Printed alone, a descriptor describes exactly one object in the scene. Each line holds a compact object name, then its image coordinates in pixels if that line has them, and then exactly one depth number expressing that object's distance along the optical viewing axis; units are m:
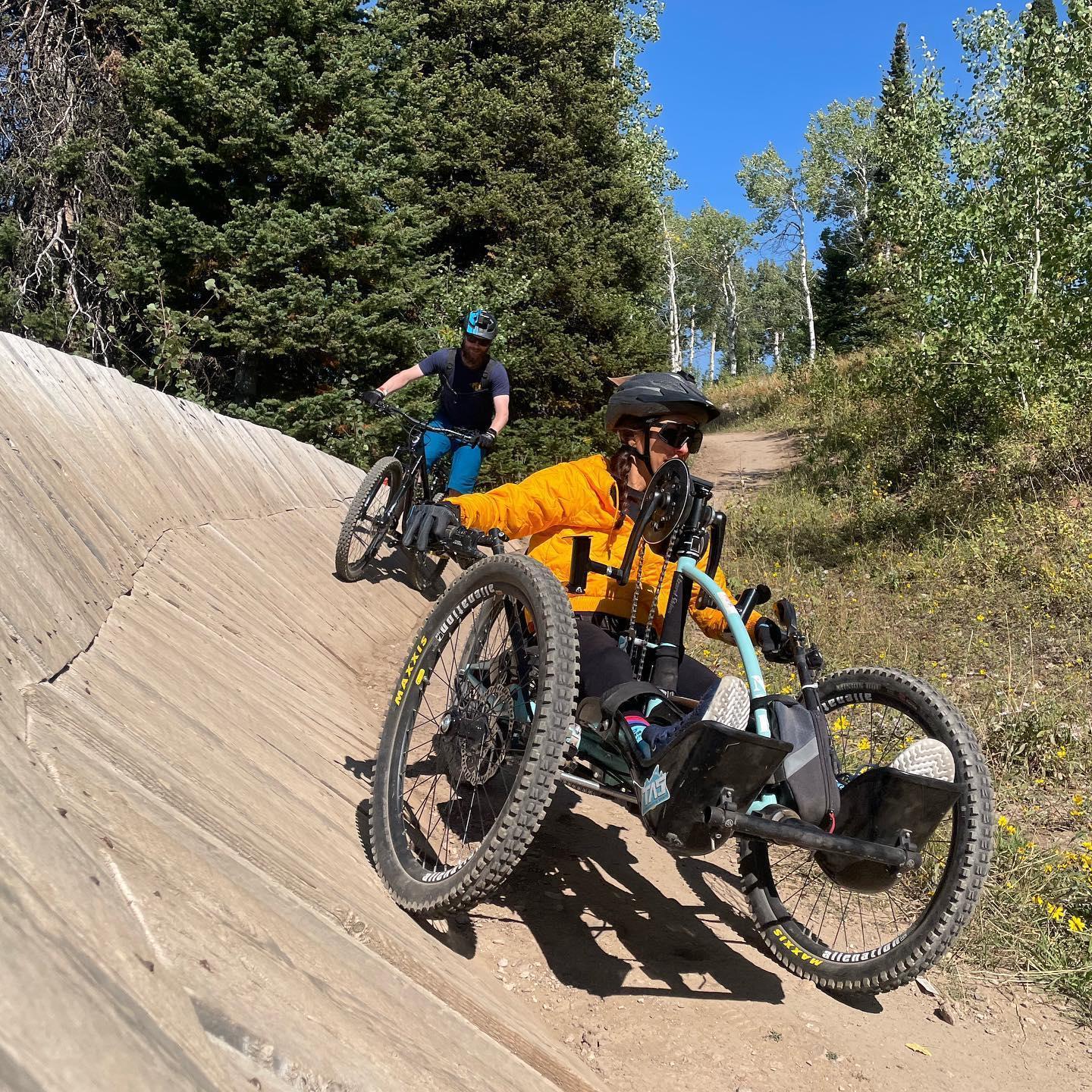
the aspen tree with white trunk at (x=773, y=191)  49.19
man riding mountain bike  7.64
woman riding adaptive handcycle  2.62
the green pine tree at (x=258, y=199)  10.45
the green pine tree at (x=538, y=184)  17.23
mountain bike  7.19
